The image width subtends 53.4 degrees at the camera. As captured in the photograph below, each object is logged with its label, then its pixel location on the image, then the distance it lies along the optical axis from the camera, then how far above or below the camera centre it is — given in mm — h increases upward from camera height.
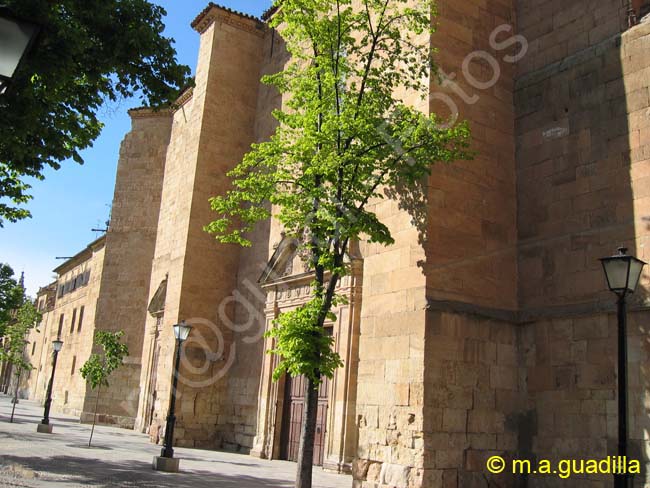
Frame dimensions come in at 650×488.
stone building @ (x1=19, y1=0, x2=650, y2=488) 8648 +1999
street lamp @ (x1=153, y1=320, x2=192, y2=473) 10948 -828
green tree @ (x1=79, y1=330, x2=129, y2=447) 15984 +584
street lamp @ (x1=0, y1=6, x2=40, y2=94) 3135 +1598
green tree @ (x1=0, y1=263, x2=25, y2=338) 31625 +4647
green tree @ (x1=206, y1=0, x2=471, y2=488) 8164 +3256
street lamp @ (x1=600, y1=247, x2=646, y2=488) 5543 +1088
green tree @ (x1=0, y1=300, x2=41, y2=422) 28641 +2200
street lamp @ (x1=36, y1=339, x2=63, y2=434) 16625 -1107
